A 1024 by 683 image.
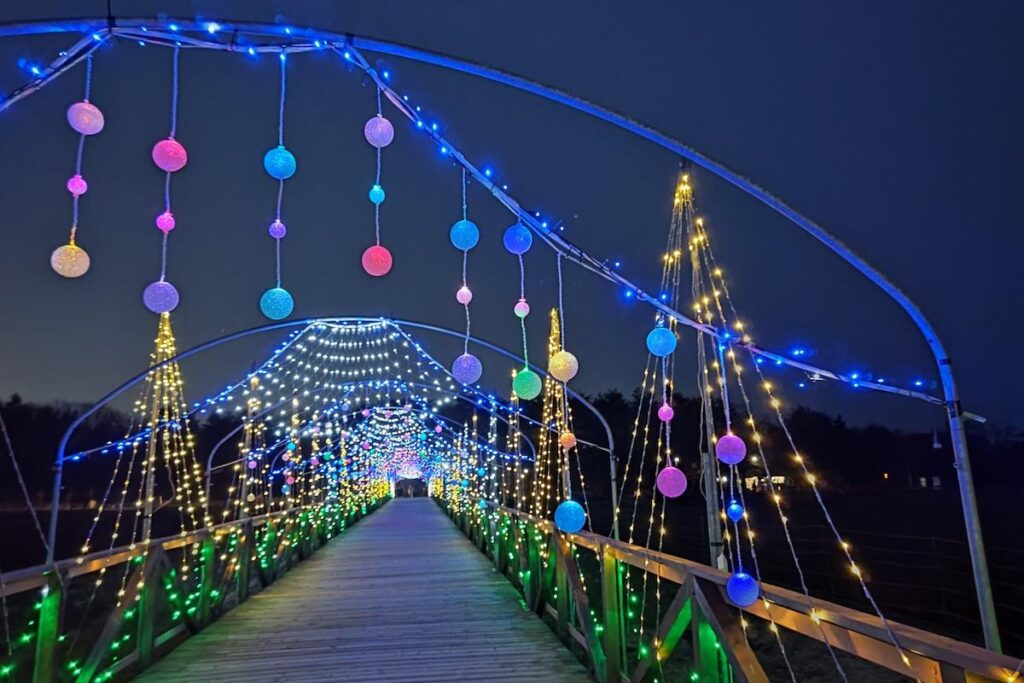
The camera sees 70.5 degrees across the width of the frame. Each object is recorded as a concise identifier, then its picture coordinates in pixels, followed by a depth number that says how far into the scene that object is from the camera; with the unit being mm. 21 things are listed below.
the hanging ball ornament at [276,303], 3561
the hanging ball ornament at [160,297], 3408
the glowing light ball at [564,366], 4012
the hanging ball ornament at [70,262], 3123
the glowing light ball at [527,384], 4129
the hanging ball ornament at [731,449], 3868
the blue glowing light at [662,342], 3955
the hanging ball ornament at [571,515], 4352
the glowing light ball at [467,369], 4066
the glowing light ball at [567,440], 6527
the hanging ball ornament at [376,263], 3484
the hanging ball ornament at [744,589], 2650
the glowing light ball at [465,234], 3545
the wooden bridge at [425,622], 2668
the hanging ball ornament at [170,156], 3168
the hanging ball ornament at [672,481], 4125
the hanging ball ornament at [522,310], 4328
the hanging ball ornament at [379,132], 3223
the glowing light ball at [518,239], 3660
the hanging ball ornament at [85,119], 3059
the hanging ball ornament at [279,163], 3229
